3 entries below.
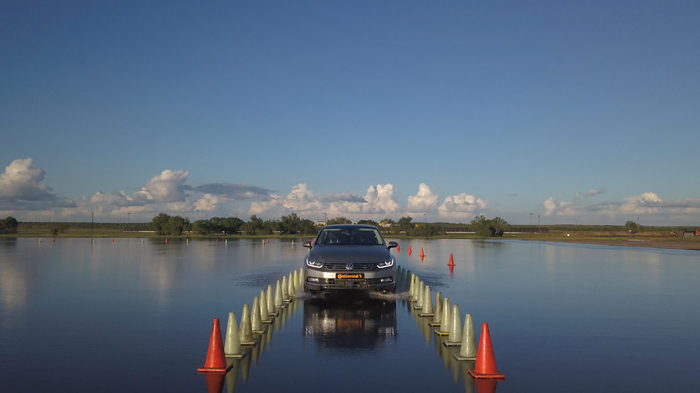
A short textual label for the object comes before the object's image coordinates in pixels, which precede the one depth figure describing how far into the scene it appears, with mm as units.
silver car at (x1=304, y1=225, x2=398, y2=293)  12328
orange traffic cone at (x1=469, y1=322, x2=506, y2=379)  6586
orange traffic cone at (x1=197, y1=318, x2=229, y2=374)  6816
